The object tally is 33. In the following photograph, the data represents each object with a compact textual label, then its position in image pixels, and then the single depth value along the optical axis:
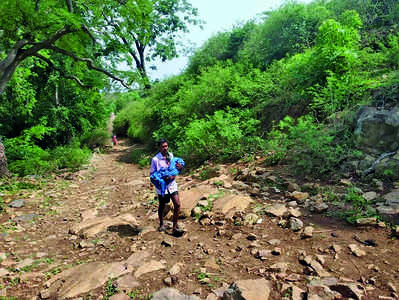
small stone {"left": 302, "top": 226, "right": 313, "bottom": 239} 3.44
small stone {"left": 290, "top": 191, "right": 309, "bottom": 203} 4.42
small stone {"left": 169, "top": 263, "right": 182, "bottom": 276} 3.04
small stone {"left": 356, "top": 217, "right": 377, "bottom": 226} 3.44
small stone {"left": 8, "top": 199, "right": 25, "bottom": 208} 6.25
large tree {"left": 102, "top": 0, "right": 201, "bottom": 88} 8.13
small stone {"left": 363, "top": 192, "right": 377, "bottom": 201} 3.93
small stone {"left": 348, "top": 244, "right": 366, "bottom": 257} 2.96
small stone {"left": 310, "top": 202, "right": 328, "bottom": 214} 3.96
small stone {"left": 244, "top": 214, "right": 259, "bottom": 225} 4.07
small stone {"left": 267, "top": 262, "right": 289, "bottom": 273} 2.87
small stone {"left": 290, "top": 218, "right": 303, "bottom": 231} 3.66
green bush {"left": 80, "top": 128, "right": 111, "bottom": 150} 18.23
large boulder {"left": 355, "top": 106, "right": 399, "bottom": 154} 4.86
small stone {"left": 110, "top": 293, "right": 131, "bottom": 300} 2.71
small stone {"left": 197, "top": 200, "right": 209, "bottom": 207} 4.82
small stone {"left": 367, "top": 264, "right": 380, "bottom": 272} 2.71
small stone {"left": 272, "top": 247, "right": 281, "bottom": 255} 3.20
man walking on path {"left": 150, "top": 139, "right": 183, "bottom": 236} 4.14
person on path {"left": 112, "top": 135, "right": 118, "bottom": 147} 19.23
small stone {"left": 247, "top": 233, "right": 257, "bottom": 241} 3.64
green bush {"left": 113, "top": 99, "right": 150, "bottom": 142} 14.50
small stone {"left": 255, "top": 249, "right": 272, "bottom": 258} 3.22
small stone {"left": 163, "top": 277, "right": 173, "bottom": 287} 2.86
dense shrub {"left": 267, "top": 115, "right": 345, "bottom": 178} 5.01
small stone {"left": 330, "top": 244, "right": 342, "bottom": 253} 3.08
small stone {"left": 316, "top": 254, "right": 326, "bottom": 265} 2.92
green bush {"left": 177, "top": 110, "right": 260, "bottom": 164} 7.18
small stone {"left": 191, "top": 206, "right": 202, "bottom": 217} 4.65
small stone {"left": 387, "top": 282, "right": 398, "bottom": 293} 2.41
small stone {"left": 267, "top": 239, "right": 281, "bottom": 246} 3.43
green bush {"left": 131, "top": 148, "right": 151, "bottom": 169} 11.07
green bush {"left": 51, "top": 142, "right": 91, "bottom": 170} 10.62
